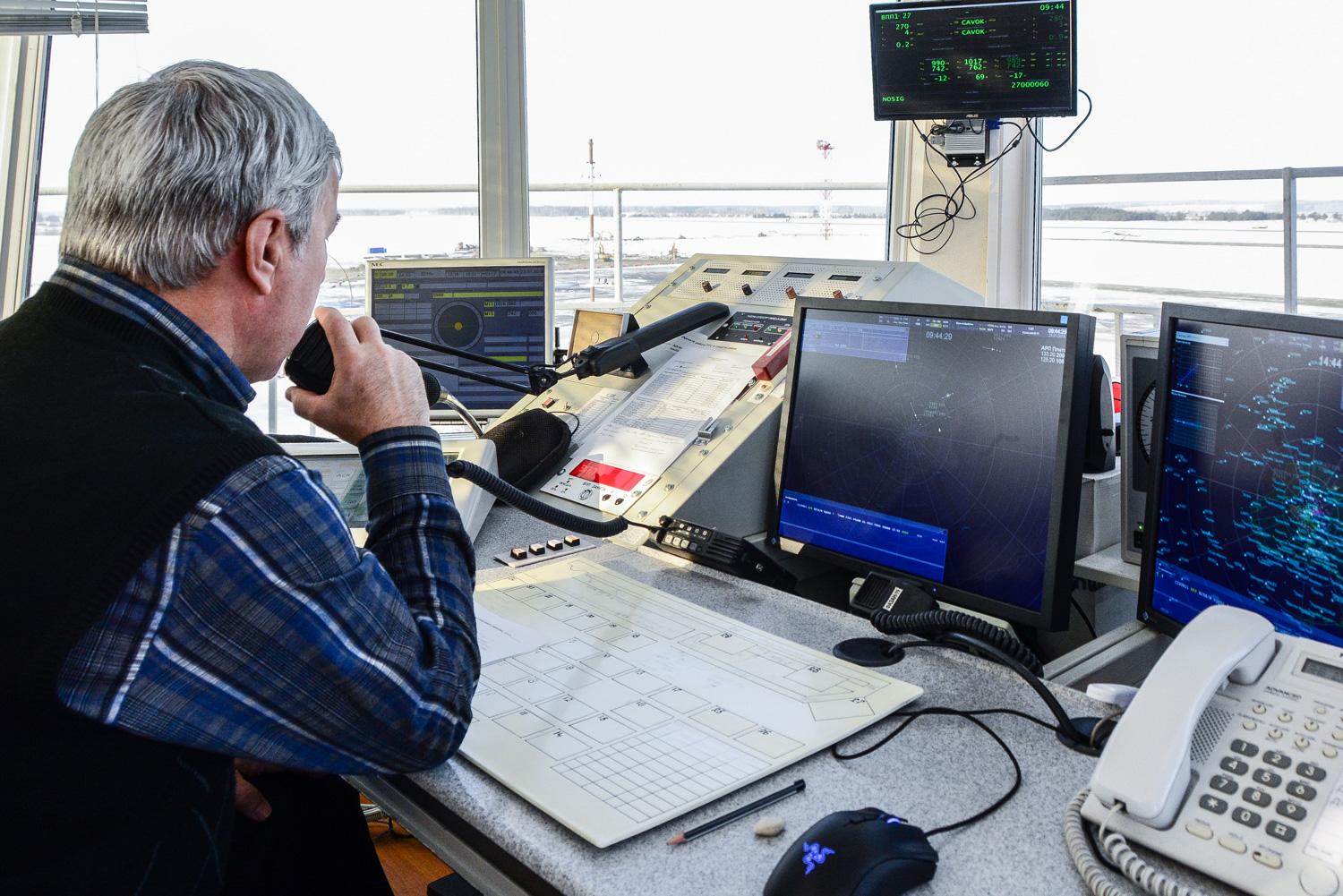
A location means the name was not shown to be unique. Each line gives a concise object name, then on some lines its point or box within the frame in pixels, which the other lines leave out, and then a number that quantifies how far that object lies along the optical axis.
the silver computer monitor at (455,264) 2.38
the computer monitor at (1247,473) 0.95
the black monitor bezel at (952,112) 3.16
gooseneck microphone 1.91
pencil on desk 0.87
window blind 2.57
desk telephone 0.75
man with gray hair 0.76
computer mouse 0.75
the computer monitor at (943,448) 1.24
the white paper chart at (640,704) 0.94
